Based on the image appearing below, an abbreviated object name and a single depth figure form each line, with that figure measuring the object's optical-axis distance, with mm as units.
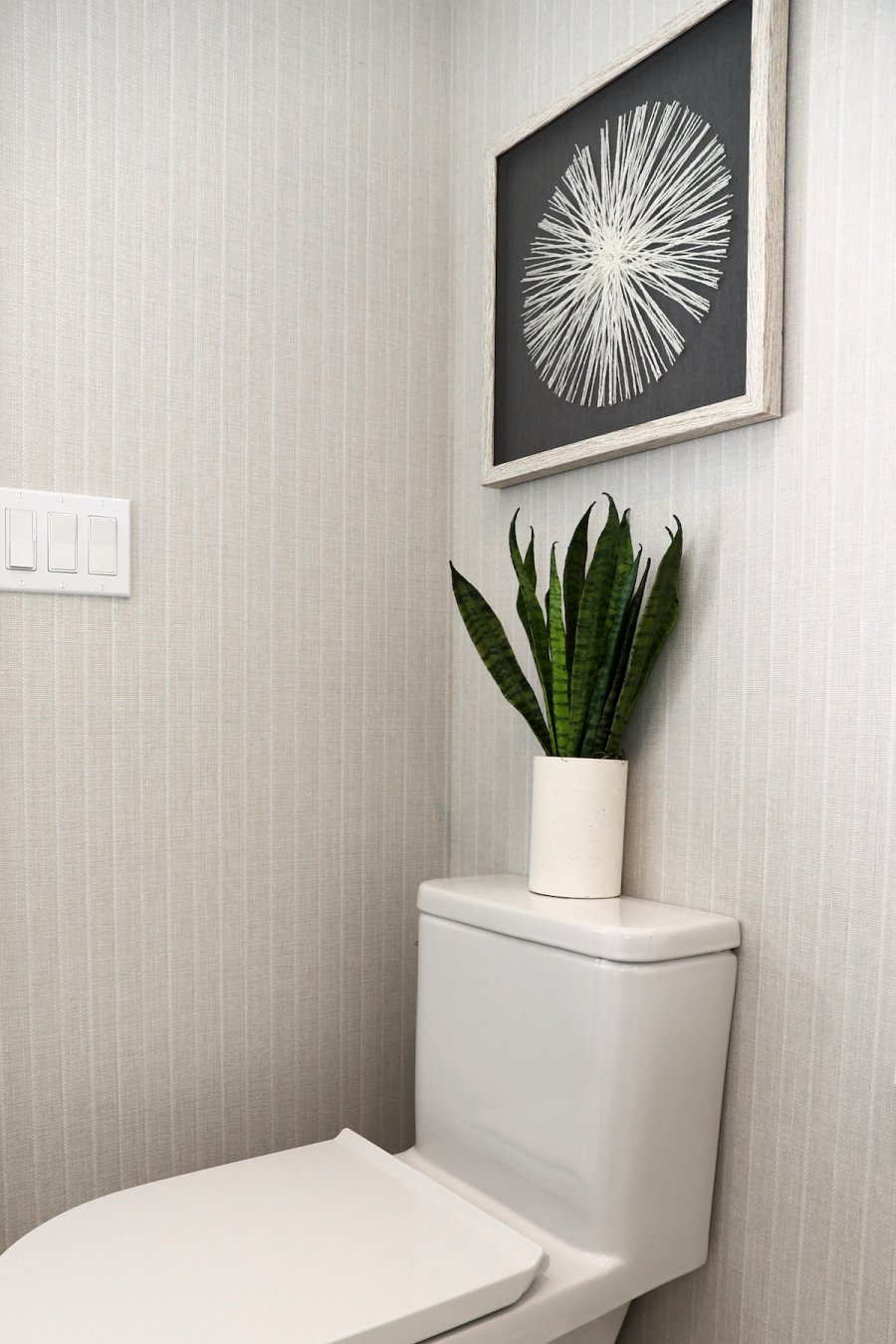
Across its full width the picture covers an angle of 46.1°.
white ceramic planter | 1146
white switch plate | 1184
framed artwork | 1051
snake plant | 1127
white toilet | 872
